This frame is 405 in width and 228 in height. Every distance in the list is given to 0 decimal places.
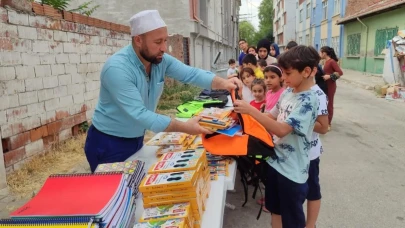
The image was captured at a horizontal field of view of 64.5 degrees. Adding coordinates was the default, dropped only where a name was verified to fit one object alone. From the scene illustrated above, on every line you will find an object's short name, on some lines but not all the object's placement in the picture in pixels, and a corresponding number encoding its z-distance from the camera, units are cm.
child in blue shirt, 188
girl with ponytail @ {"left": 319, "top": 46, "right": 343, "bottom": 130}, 594
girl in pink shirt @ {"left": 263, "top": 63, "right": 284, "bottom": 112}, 312
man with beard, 187
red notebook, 119
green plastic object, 368
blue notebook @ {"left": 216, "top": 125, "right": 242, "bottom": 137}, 224
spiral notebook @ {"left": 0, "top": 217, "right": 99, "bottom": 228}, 110
